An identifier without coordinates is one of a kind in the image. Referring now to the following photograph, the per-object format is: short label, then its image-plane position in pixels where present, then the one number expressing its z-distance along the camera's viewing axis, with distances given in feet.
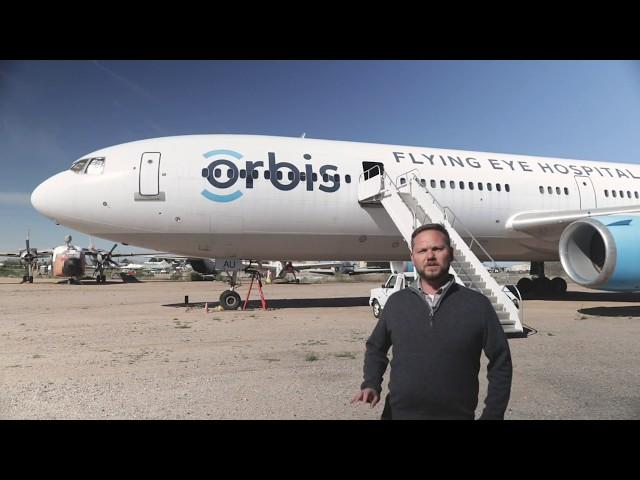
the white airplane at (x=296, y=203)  38.29
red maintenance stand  45.16
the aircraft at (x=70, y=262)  104.99
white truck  37.14
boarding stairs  28.91
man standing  7.06
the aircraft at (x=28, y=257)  116.26
